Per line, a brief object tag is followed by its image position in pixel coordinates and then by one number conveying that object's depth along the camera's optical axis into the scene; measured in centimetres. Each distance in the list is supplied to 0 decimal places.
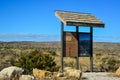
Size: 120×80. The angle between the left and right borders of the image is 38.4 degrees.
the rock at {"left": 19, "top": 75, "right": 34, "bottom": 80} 697
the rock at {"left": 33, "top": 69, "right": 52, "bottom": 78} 782
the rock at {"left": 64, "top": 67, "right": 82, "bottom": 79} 793
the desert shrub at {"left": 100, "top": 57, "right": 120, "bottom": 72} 1169
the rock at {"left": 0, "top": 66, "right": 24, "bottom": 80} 723
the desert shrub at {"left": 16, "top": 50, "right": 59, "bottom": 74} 1006
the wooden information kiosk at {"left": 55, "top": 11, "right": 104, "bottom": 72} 1000
